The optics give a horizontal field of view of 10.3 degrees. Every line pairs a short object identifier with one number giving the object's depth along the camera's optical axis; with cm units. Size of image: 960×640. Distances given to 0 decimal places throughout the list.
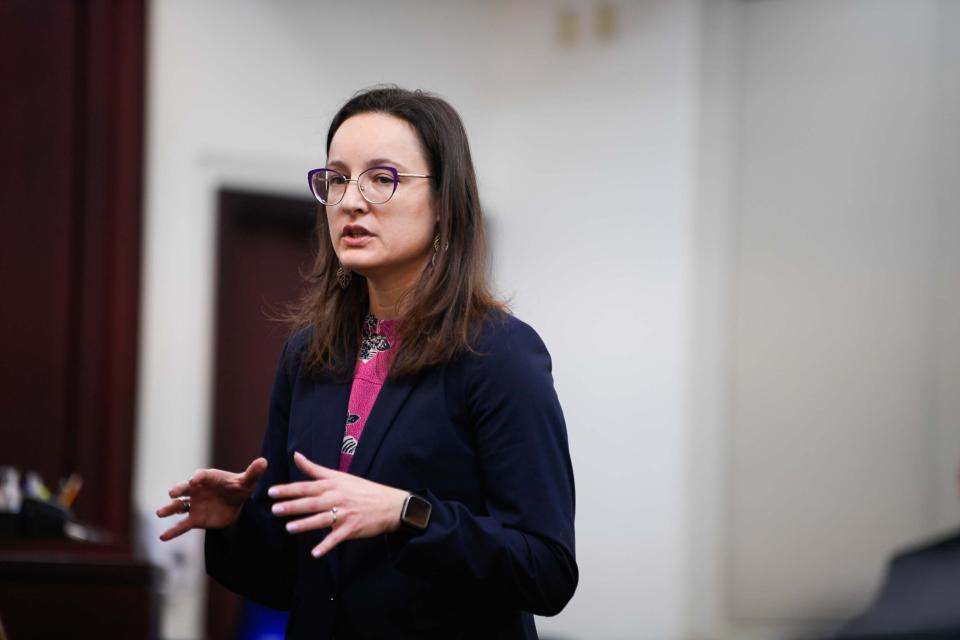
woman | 599
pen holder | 731
